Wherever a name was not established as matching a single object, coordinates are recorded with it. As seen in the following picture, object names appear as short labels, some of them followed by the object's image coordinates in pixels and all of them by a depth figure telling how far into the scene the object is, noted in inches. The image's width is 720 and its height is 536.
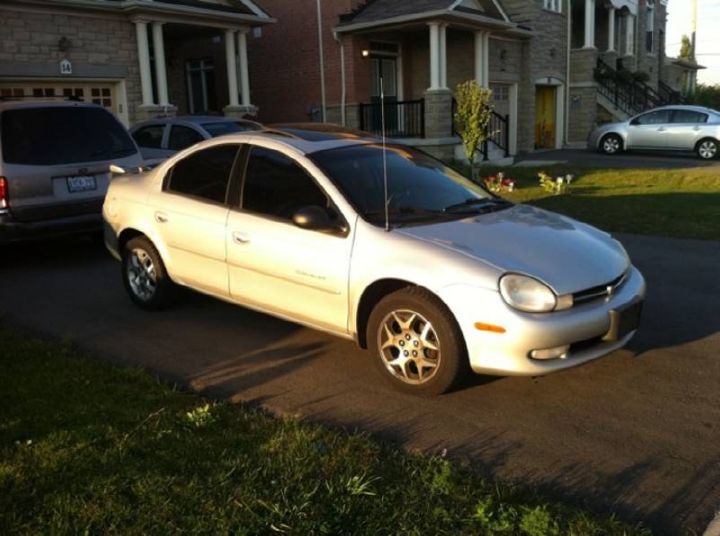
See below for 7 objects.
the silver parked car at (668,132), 837.2
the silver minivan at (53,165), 314.7
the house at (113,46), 628.4
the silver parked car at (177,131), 451.9
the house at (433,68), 796.0
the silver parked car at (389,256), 167.8
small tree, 528.4
